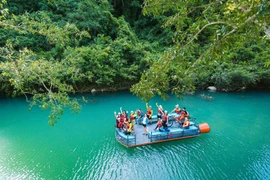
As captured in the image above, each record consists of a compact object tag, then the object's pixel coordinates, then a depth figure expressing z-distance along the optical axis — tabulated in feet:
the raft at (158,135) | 30.45
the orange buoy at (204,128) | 33.35
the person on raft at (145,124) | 33.22
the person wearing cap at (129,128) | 31.63
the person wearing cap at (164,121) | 32.74
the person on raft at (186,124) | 32.94
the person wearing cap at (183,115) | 35.08
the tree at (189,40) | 8.46
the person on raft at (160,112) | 37.60
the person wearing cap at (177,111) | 39.45
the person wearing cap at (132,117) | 35.43
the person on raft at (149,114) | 37.45
